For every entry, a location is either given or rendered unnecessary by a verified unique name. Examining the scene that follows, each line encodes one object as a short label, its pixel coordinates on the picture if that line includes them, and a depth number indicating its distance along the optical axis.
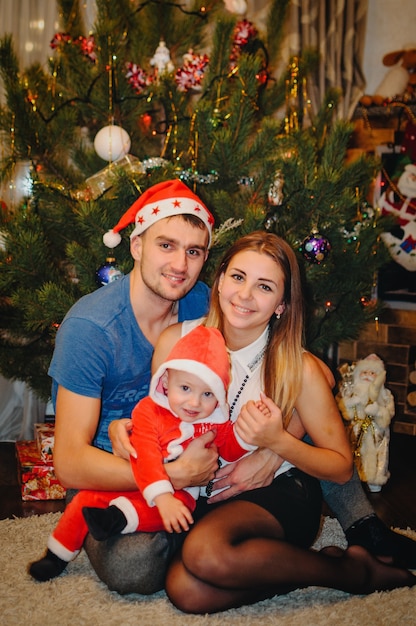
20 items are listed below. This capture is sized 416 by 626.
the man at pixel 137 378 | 1.68
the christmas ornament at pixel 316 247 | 2.32
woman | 1.62
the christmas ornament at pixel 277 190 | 2.41
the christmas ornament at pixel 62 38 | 2.54
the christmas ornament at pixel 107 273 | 2.25
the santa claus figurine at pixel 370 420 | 2.65
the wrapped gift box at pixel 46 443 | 2.53
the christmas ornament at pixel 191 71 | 2.56
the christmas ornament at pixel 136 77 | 2.55
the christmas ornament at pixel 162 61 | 2.59
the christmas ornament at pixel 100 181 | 2.42
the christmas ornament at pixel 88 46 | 2.53
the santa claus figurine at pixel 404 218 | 3.44
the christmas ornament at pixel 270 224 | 2.45
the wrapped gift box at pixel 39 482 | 2.51
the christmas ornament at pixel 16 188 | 3.18
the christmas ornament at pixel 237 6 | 2.64
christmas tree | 2.33
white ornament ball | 2.47
